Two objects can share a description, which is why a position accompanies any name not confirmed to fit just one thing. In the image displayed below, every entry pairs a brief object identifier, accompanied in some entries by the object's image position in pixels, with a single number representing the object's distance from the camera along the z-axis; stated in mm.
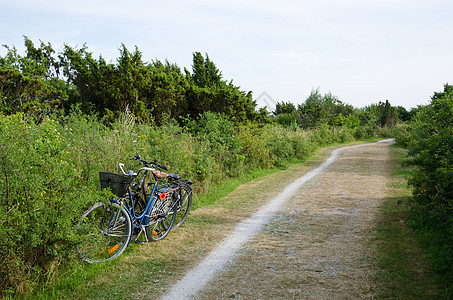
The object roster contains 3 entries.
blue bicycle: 4543
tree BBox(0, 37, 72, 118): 10461
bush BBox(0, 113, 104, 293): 3678
